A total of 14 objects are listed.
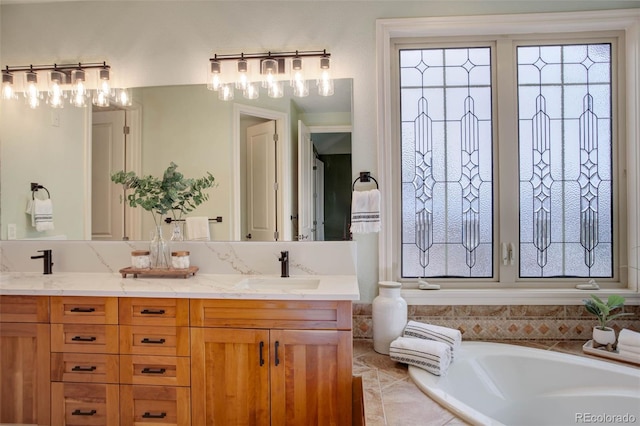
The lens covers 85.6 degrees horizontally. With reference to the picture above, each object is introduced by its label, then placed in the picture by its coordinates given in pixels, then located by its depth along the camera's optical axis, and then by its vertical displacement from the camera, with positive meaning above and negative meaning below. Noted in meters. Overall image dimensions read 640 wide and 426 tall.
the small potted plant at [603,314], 1.86 -0.54
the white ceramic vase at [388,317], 1.90 -0.55
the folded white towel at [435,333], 1.79 -0.62
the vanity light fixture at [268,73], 2.15 +0.92
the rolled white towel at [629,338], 1.77 -0.64
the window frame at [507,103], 2.07 +0.70
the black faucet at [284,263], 2.04 -0.27
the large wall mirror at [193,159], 2.16 +0.38
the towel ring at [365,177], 2.13 +0.24
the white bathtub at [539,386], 1.64 -0.85
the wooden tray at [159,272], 2.00 -0.31
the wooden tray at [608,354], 1.75 -0.73
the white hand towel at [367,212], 2.04 +0.03
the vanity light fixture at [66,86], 2.29 +0.90
